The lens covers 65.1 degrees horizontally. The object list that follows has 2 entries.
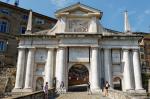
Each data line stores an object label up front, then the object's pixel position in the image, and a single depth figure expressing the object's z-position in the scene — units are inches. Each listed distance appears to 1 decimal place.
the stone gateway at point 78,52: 674.4
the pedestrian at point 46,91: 421.4
